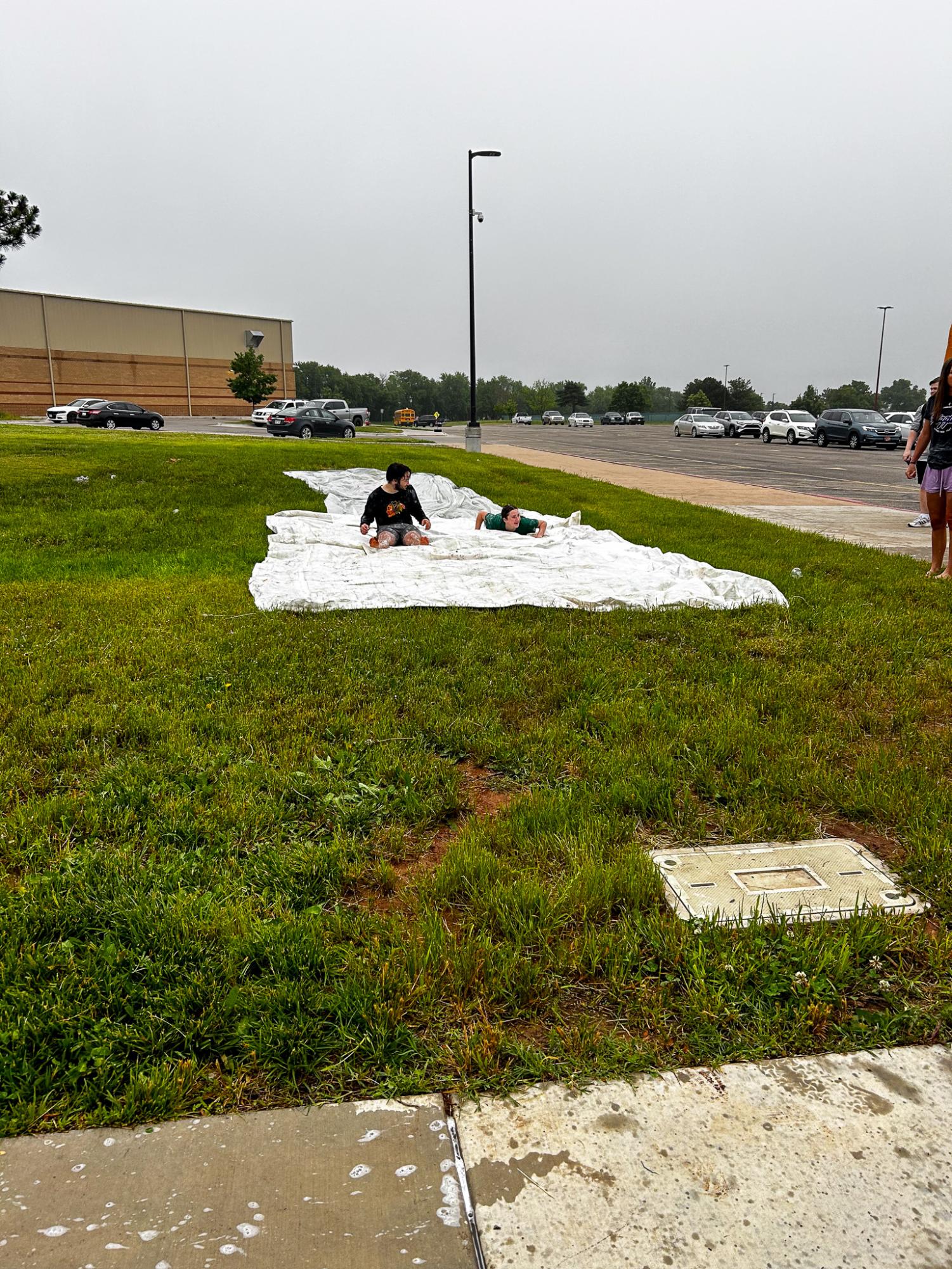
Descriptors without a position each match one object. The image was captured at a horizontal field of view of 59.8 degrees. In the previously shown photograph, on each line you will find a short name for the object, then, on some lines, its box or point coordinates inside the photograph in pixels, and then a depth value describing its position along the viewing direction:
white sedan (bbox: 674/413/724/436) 47.88
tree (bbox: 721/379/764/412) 115.06
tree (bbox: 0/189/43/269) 14.30
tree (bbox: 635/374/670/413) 126.94
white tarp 6.80
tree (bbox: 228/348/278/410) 60.09
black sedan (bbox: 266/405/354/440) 35.97
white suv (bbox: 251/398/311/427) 43.59
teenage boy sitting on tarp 9.19
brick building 60.31
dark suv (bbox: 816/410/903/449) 35.75
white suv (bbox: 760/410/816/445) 41.19
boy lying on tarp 10.24
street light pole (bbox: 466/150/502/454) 26.77
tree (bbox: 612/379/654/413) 121.94
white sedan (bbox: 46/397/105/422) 41.53
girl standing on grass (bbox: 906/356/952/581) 7.75
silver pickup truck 44.38
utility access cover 2.57
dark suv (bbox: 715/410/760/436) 47.50
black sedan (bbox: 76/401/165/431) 40.44
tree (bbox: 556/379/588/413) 139.88
